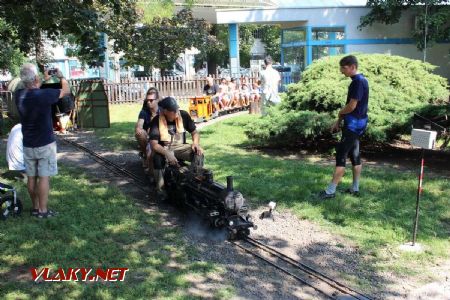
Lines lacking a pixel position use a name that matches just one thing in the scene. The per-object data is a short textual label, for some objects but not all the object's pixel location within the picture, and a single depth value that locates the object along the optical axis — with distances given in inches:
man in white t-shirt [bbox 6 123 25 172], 263.7
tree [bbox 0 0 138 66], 224.1
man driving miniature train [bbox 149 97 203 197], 265.9
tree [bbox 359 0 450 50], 810.8
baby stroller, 242.4
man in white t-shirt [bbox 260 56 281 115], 562.6
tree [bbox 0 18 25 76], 703.5
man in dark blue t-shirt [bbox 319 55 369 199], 266.7
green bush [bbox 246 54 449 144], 380.2
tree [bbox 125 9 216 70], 975.0
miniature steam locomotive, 217.9
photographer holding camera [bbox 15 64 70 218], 233.1
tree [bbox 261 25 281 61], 2282.2
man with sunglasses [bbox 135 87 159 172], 319.0
